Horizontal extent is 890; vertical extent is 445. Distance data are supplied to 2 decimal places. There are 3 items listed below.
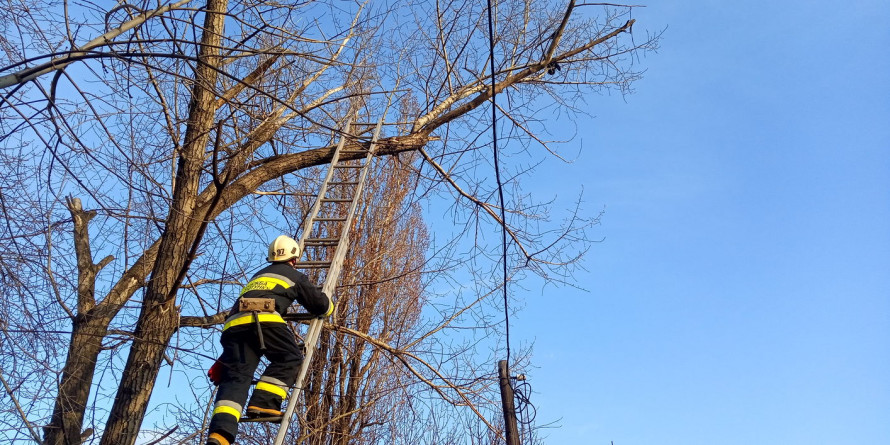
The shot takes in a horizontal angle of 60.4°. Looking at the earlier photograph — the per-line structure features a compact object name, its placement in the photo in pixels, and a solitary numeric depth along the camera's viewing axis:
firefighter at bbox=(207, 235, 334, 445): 4.68
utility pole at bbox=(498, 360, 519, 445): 5.63
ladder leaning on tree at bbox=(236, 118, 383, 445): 4.74
